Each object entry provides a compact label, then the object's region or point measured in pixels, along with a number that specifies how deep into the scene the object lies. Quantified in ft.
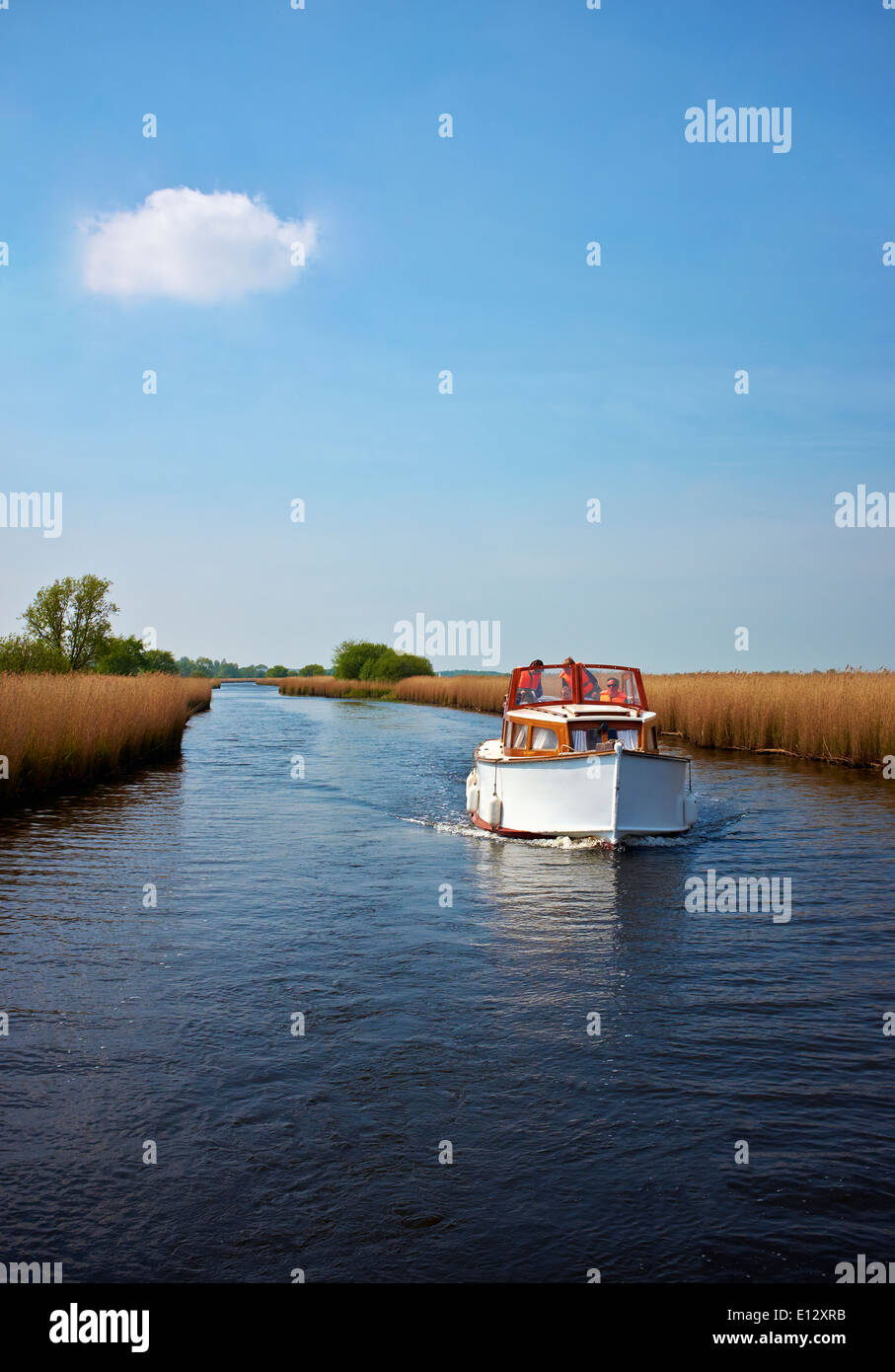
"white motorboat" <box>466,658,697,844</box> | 46.24
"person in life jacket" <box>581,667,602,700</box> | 55.26
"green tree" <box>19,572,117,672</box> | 171.22
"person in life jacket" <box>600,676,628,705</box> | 55.52
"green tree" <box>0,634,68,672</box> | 125.28
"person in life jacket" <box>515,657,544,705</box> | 57.22
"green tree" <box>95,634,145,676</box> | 178.91
